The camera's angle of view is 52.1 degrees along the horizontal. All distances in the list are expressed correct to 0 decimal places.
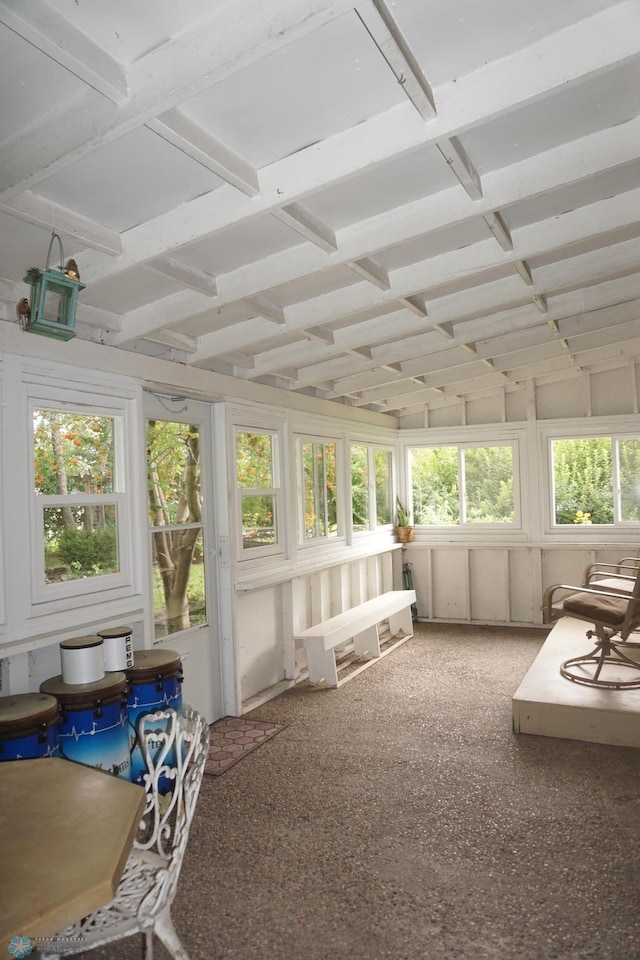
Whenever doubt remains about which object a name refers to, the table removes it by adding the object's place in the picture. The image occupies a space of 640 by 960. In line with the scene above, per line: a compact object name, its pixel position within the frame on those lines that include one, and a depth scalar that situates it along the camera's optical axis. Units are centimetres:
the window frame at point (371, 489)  688
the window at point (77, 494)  318
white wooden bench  512
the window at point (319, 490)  570
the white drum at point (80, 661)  295
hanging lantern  244
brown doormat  373
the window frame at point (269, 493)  468
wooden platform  386
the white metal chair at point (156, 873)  168
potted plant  740
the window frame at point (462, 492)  709
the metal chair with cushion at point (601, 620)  425
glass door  405
